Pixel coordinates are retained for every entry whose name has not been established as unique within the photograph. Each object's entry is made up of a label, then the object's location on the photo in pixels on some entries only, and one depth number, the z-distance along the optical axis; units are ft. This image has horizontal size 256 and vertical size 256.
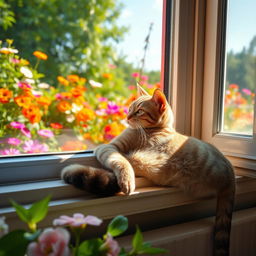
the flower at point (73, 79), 5.24
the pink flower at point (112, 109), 4.89
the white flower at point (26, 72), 4.07
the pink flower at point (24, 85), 4.00
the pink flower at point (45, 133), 4.17
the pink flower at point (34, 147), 3.87
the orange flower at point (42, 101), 4.23
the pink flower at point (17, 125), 3.91
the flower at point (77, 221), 1.55
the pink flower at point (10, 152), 3.56
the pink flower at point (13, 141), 3.83
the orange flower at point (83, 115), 4.67
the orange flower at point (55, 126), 4.47
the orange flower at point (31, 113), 3.97
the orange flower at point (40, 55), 4.26
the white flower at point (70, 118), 4.70
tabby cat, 2.91
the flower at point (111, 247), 1.54
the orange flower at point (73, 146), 4.35
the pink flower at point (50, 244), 1.39
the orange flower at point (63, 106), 4.62
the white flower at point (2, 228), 1.50
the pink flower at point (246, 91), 4.08
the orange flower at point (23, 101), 3.92
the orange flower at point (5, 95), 3.81
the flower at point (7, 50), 3.94
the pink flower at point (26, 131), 3.96
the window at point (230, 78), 3.87
